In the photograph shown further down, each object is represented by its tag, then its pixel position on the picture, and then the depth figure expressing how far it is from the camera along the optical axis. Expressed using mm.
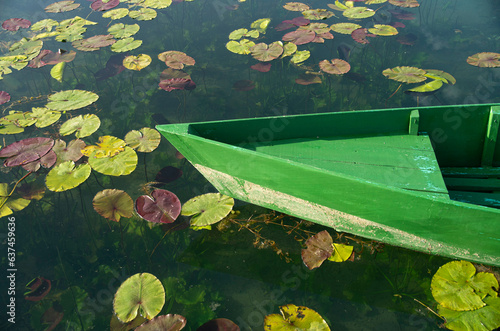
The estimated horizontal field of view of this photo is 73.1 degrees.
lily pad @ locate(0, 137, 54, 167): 3143
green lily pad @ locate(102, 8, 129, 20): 5357
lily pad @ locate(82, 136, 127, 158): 3113
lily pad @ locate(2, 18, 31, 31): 5284
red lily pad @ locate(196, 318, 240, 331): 2170
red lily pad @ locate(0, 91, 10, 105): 3987
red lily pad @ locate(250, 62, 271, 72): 4406
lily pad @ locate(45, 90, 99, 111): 3689
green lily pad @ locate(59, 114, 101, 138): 3377
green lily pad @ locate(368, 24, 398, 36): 4759
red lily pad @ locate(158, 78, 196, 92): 4109
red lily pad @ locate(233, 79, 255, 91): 4216
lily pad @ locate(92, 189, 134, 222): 2783
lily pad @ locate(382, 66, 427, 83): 3994
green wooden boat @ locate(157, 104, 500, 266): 2178
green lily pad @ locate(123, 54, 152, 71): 4371
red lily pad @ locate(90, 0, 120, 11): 5618
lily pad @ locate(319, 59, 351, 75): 4148
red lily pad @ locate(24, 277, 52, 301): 2439
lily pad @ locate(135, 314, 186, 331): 2113
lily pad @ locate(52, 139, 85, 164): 3199
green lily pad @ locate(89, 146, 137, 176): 2943
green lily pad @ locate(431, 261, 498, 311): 2125
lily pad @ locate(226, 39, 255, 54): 4543
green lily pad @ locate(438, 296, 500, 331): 2057
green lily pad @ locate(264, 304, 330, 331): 2059
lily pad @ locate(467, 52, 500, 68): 4191
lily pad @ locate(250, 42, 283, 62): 4414
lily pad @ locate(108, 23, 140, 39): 4926
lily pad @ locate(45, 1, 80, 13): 5644
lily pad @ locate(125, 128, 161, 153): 3285
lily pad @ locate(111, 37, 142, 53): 4650
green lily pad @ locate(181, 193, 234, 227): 2629
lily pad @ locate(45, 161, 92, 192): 2904
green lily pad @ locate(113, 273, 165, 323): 2174
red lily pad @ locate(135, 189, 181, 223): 2727
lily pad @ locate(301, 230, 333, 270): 2492
